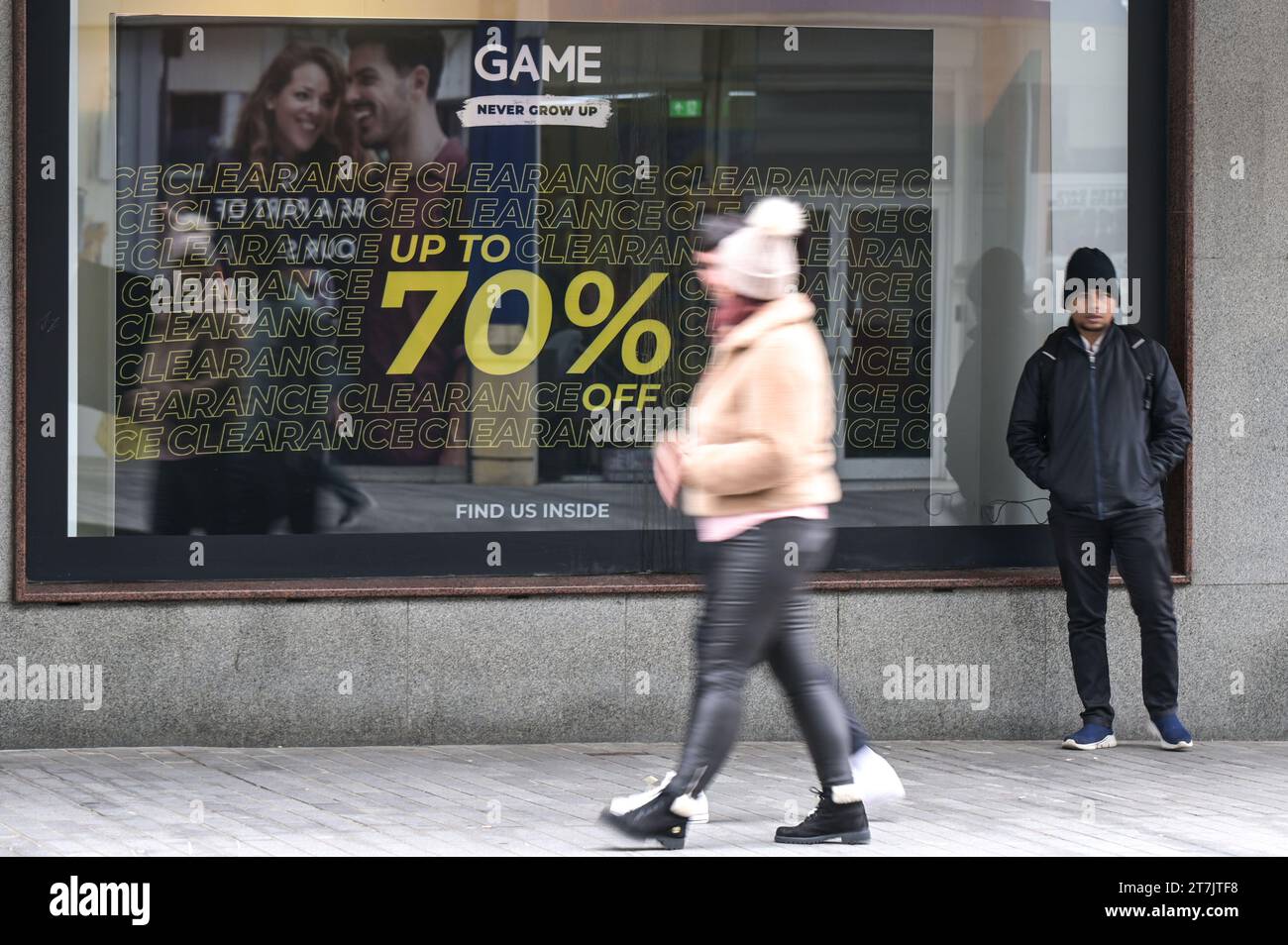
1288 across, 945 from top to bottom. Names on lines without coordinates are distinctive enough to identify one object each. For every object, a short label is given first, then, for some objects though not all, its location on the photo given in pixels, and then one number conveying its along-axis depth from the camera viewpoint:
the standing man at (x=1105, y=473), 16.48
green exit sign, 17.20
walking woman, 11.41
